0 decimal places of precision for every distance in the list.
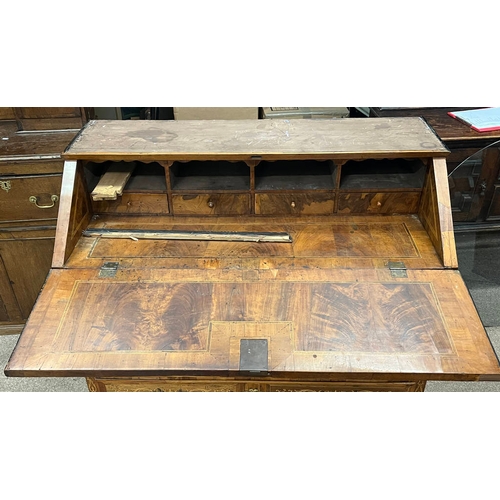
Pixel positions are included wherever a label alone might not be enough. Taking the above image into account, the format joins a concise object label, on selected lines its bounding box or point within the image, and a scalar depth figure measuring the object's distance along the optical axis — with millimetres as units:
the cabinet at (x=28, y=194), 2404
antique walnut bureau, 1567
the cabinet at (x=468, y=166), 2668
